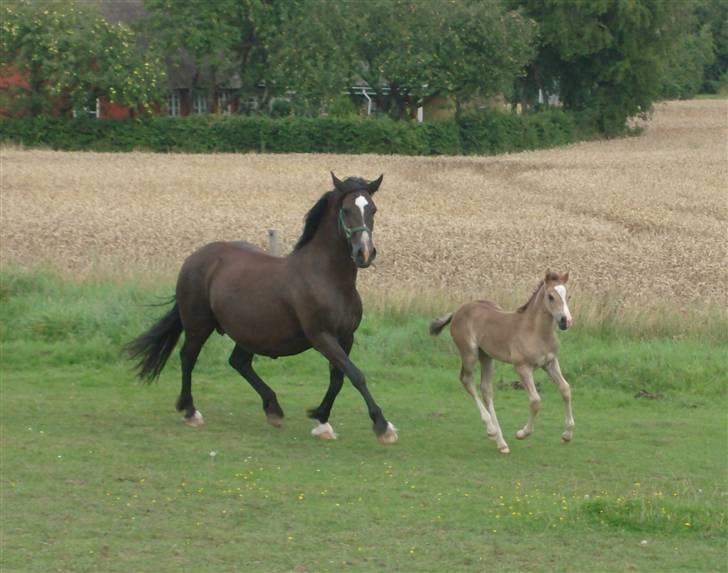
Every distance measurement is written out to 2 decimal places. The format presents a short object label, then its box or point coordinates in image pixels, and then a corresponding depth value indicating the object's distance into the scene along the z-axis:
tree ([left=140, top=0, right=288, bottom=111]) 65.44
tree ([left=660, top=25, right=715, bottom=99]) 102.12
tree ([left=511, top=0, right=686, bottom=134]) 69.94
